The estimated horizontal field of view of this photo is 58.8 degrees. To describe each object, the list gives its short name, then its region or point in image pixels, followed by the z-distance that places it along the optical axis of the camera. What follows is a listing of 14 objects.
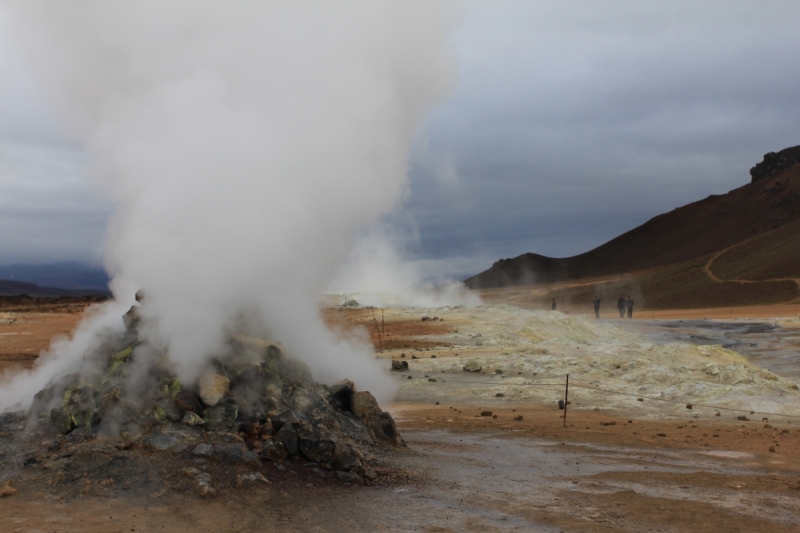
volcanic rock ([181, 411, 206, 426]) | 8.39
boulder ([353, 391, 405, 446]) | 9.84
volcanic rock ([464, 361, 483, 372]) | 19.17
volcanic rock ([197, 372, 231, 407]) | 8.63
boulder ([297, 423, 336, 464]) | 8.42
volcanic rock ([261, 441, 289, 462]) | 8.20
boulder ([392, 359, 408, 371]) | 19.60
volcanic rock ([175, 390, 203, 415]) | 8.50
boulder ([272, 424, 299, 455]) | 8.38
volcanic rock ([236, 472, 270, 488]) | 7.60
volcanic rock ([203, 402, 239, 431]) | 8.44
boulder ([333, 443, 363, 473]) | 8.39
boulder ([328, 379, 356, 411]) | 10.03
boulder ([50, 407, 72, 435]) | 8.48
